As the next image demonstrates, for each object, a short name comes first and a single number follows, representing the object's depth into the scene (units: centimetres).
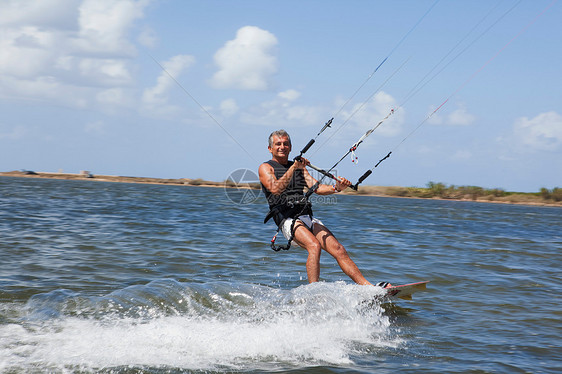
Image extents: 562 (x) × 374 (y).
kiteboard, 1306
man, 1288
